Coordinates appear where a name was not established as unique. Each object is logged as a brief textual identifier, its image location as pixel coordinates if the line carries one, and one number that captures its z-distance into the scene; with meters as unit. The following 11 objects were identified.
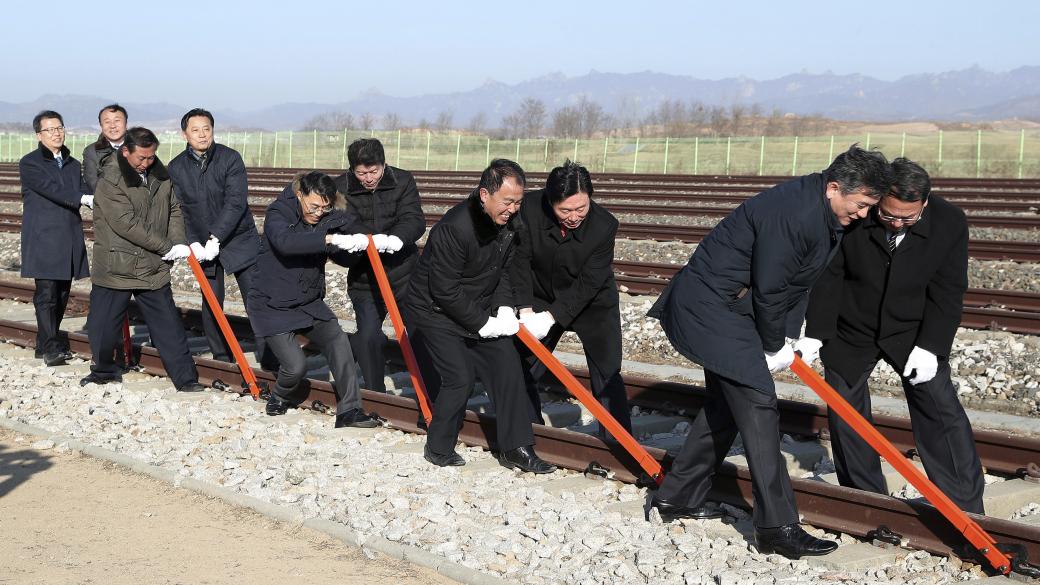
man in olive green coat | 8.88
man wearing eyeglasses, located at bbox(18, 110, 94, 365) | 10.24
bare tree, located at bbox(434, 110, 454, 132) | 122.07
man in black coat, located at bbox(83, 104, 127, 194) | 9.48
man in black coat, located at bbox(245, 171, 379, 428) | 7.77
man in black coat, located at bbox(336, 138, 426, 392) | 8.10
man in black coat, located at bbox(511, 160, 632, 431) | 6.79
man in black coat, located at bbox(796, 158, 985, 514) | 5.76
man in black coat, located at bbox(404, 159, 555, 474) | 6.59
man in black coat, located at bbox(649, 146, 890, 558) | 5.12
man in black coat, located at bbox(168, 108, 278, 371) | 9.27
